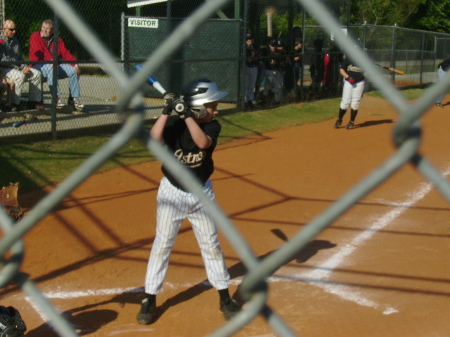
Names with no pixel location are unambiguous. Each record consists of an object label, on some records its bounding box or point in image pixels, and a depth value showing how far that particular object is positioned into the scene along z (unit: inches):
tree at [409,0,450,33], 1169.0
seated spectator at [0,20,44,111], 386.9
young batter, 163.0
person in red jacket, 395.5
